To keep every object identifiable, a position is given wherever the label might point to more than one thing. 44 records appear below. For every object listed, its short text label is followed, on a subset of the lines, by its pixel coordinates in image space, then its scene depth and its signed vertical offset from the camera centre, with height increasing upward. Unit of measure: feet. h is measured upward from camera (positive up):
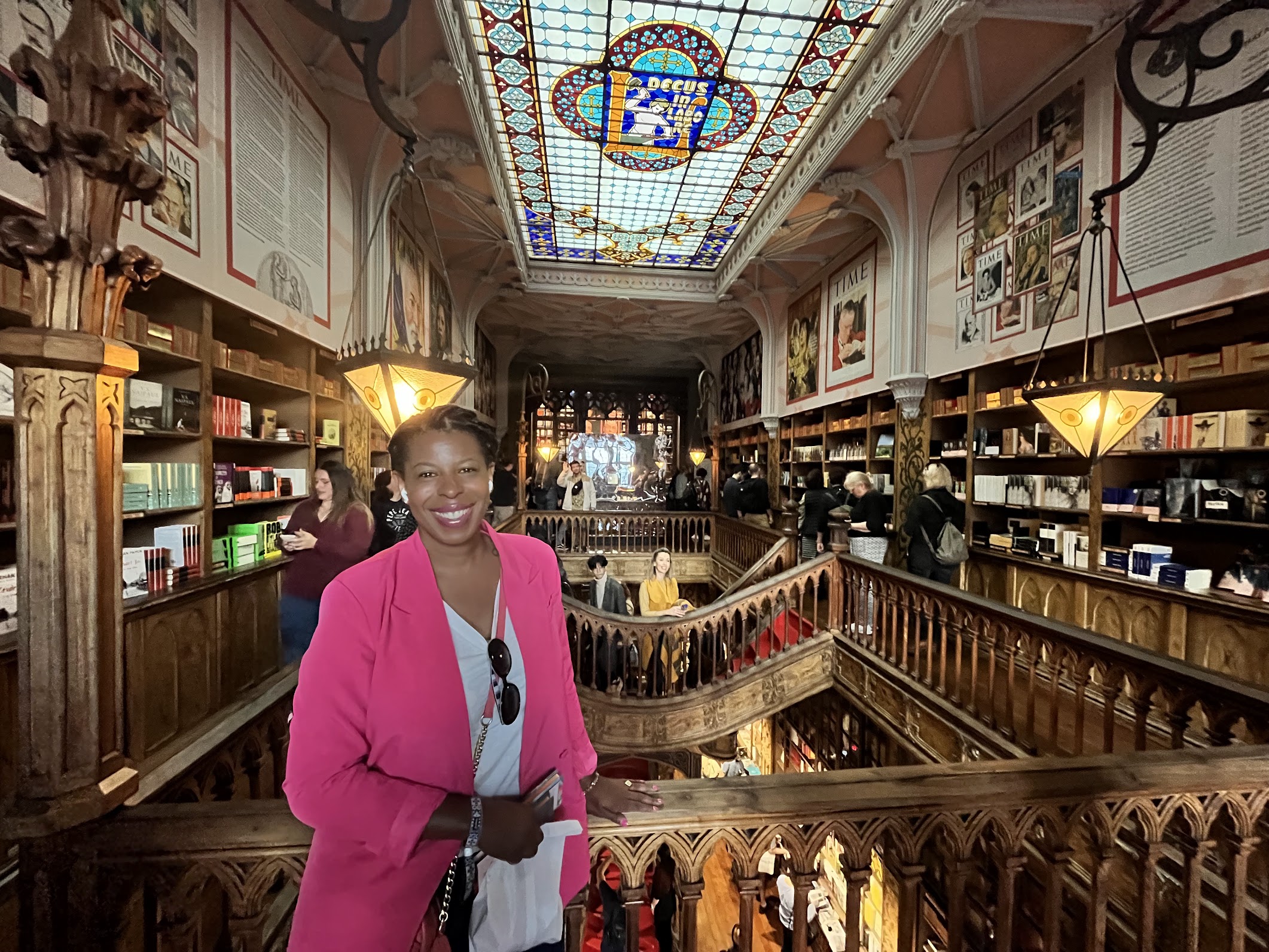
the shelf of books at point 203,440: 10.44 +0.59
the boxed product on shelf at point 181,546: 11.03 -1.59
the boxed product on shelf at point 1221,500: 11.88 -0.64
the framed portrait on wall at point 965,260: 19.92 +7.48
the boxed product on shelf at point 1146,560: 13.43 -2.18
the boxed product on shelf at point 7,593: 7.38 -1.70
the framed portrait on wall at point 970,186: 19.39 +9.98
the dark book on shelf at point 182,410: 11.14 +1.13
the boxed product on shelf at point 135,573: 9.84 -1.92
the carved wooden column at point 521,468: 38.22 -0.08
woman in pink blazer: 2.85 -1.35
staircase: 3.68 -2.81
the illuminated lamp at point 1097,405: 9.98 +1.18
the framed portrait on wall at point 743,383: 41.52 +6.79
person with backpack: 14.75 -1.38
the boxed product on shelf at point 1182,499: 12.61 -0.65
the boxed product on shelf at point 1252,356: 11.48 +2.35
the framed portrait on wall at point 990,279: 18.35 +6.35
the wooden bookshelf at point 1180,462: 12.57 +0.21
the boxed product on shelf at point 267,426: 14.57 +1.03
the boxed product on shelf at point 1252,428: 11.62 +0.87
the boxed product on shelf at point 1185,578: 12.53 -2.42
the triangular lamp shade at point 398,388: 8.23 +1.17
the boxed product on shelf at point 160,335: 10.40 +2.45
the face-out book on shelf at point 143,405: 10.16 +1.13
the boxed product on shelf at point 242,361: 13.02 +2.47
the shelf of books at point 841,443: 25.04 +1.38
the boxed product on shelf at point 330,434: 17.30 +1.01
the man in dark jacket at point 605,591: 18.24 -4.00
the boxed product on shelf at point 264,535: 13.52 -1.72
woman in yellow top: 17.16 -4.60
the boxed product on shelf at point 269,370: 14.07 +2.47
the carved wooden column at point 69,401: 3.28 +0.39
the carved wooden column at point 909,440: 21.68 +1.13
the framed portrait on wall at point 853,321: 26.05 +7.28
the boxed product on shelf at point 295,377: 15.34 +2.48
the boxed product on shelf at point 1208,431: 12.12 +0.86
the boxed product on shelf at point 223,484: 12.59 -0.41
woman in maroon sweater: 8.64 -1.12
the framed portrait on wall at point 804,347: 31.96 +7.15
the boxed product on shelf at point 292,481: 15.33 -0.41
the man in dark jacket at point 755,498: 28.96 -1.51
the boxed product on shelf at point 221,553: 12.62 -1.96
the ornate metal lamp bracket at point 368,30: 6.53 +5.19
